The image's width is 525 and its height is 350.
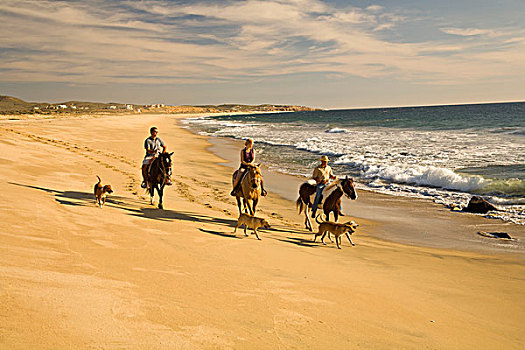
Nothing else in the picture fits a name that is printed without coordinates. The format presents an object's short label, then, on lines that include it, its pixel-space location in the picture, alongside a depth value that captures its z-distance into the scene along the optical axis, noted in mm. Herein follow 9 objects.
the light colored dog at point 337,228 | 8633
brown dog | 9883
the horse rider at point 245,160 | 10422
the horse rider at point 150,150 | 11953
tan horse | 9586
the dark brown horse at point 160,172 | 11085
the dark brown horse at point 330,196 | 9492
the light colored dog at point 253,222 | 8734
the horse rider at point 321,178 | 10250
